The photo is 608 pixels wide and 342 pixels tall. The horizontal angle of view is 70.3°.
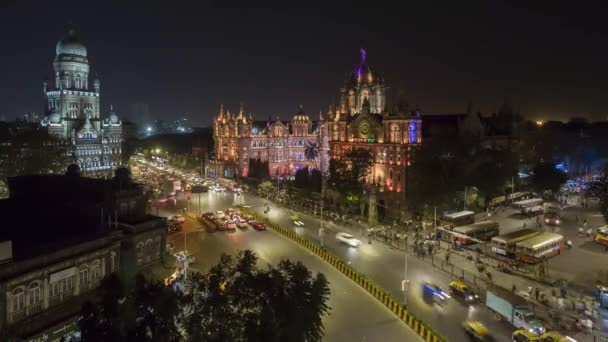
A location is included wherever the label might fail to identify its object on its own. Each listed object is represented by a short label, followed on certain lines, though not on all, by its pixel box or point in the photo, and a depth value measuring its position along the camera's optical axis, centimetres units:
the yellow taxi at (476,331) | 2331
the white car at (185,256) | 3528
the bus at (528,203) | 5625
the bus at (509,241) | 3769
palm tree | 10569
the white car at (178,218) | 5030
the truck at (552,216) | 5050
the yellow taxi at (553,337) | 2198
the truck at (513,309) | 2398
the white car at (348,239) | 4184
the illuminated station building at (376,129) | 6388
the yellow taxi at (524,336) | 2236
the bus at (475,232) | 4306
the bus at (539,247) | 3603
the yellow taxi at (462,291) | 2858
